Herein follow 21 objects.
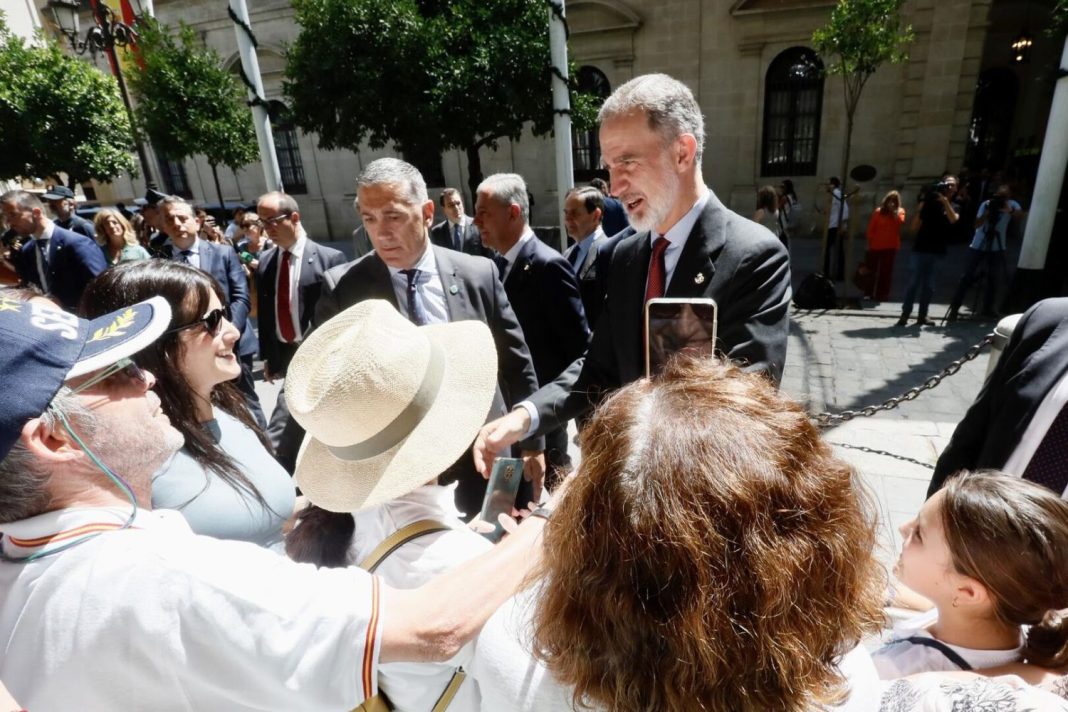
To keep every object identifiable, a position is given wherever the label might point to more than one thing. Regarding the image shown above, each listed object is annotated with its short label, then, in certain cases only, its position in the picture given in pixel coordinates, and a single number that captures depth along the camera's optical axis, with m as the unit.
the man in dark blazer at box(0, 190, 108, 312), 5.39
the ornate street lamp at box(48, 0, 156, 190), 8.65
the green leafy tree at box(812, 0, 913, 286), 7.15
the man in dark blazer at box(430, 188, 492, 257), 6.22
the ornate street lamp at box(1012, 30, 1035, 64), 13.48
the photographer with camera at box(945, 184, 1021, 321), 6.89
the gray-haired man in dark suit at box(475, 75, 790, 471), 1.81
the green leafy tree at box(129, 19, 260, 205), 11.45
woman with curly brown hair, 0.74
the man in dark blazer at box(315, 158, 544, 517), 2.82
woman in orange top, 7.79
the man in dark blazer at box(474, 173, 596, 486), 3.55
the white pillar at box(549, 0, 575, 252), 5.62
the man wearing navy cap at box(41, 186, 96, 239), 7.69
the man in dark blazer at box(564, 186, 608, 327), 4.98
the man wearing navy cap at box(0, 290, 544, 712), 0.90
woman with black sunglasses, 1.68
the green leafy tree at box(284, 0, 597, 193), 8.92
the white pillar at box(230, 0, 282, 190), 5.17
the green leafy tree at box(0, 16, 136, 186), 11.37
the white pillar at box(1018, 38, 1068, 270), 6.17
